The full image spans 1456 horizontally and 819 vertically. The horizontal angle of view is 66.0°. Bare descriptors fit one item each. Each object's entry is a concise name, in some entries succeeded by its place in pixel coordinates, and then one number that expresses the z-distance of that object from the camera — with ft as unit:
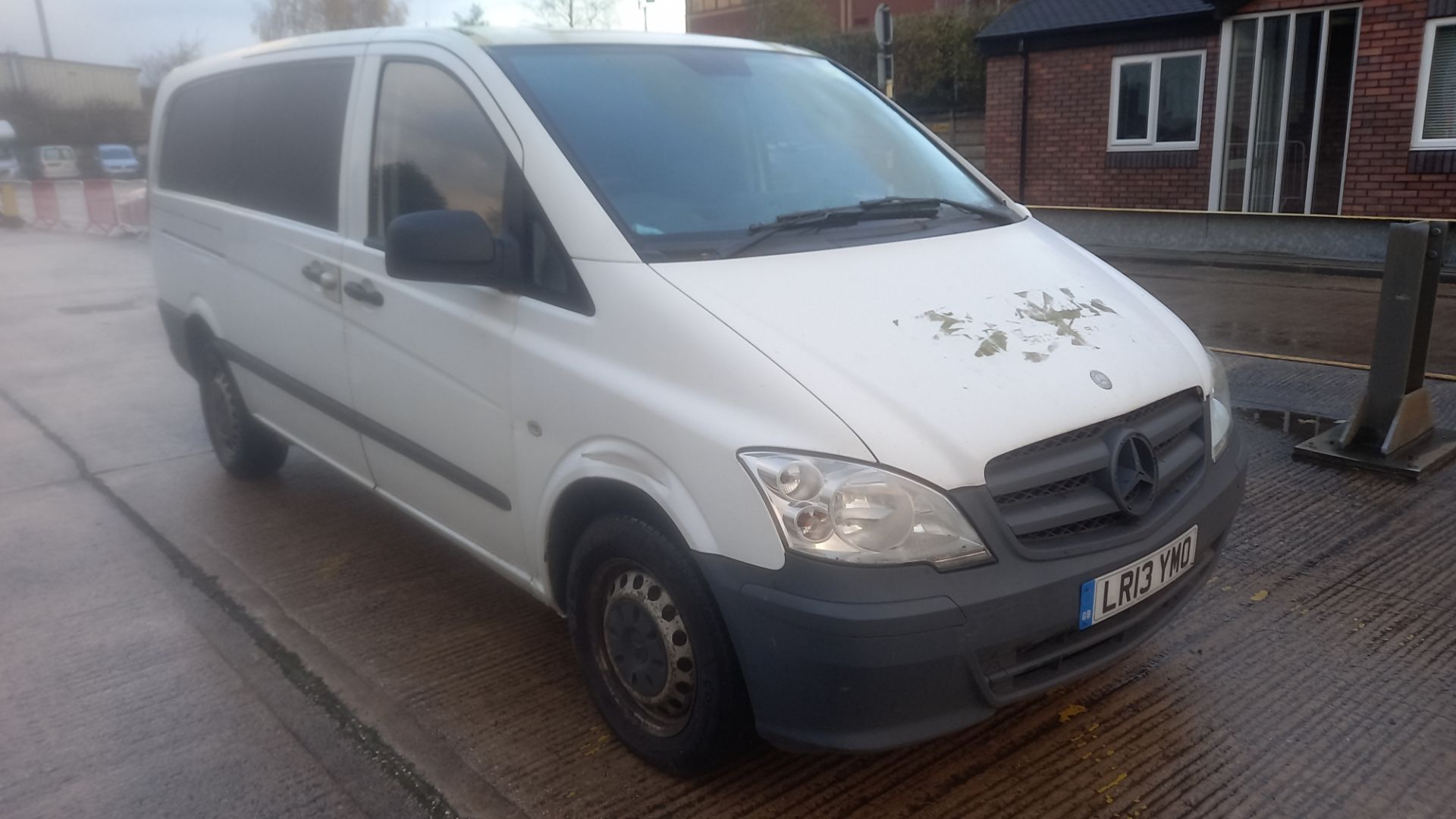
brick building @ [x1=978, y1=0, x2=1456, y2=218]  38.37
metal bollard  16.12
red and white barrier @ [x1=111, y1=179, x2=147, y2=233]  66.69
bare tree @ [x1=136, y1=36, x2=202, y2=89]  178.40
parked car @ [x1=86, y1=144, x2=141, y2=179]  143.23
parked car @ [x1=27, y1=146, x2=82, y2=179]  144.25
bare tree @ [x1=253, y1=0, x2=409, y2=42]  143.43
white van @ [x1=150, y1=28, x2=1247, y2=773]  7.93
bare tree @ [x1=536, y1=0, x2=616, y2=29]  101.71
